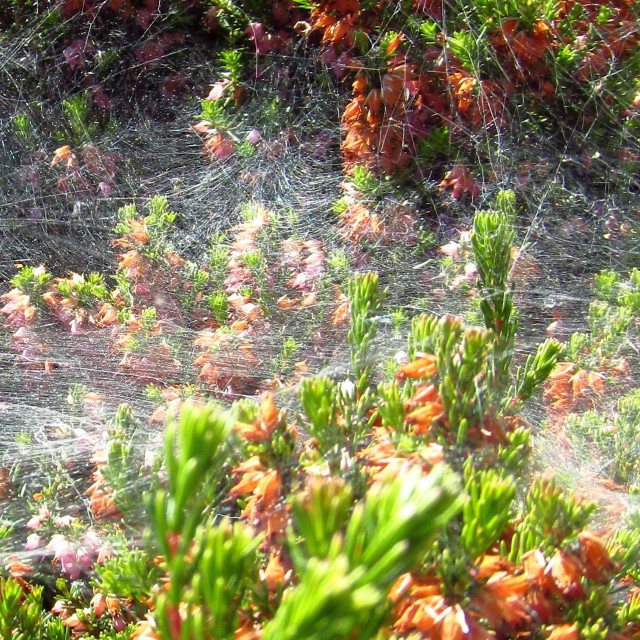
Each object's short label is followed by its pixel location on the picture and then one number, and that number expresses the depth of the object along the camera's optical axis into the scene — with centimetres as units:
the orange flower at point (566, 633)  33
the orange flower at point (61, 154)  77
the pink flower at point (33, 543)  46
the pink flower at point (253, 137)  75
